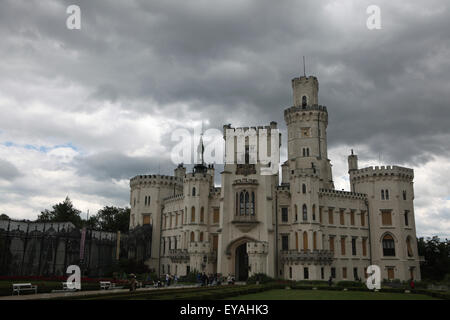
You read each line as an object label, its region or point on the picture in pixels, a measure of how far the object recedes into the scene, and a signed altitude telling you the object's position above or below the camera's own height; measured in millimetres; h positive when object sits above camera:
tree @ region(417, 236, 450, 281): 60969 -206
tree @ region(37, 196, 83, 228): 84625 +8067
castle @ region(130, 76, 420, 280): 53531 +4437
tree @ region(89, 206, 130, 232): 88562 +7534
